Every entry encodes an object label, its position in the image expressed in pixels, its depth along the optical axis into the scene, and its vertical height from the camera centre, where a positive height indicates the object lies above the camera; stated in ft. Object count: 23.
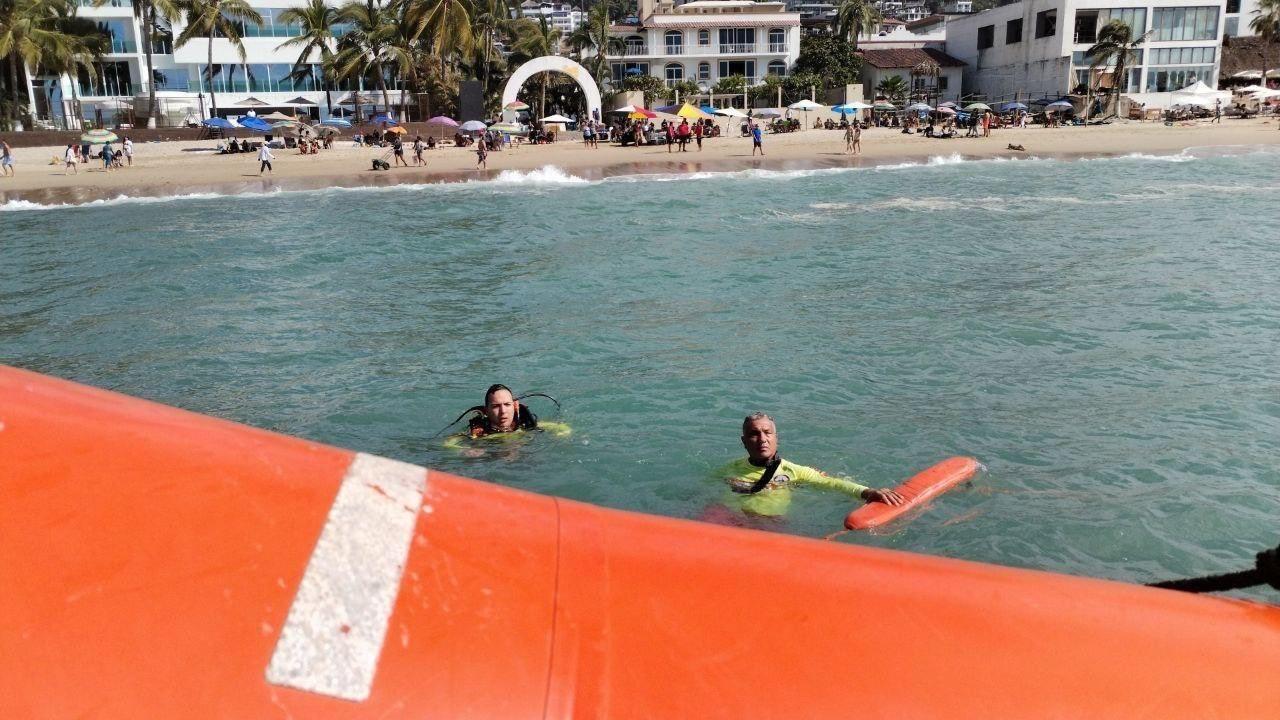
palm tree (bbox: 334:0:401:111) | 152.25 +18.11
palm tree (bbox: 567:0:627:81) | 192.54 +22.56
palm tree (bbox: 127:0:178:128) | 139.03 +20.87
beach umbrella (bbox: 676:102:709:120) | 133.69 +5.18
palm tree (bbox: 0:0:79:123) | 132.16 +17.49
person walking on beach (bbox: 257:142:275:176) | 100.94 -0.04
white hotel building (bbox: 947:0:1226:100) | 174.09 +18.42
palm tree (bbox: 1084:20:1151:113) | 162.40 +16.03
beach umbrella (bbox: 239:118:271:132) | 127.54 +4.38
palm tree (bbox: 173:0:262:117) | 143.13 +21.12
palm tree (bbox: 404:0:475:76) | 145.18 +20.03
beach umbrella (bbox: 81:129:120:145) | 107.86 +2.60
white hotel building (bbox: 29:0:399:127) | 160.64 +13.83
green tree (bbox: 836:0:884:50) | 211.61 +28.45
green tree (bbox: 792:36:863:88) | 199.52 +17.88
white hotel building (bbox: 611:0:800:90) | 206.59 +22.75
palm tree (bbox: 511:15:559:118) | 183.01 +21.20
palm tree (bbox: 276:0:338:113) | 158.81 +20.18
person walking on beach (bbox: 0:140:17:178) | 103.14 +0.00
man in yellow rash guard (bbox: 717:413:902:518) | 18.17 -6.31
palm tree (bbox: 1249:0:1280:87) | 185.16 +22.68
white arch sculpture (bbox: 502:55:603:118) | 140.26 +11.81
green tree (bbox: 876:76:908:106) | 184.71 +11.04
